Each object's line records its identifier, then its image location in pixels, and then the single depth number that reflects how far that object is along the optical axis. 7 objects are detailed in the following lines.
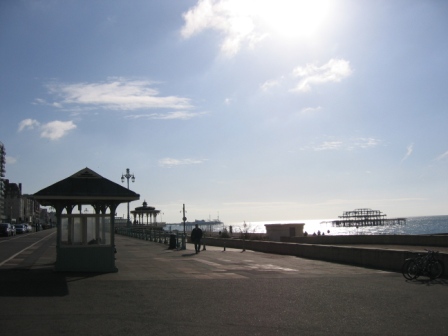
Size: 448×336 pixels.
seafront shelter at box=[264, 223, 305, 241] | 45.97
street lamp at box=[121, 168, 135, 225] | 71.50
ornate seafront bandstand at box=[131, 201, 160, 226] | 60.02
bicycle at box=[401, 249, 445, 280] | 16.41
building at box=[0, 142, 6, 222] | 165.75
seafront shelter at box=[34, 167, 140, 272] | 18.55
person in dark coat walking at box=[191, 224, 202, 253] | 30.12
